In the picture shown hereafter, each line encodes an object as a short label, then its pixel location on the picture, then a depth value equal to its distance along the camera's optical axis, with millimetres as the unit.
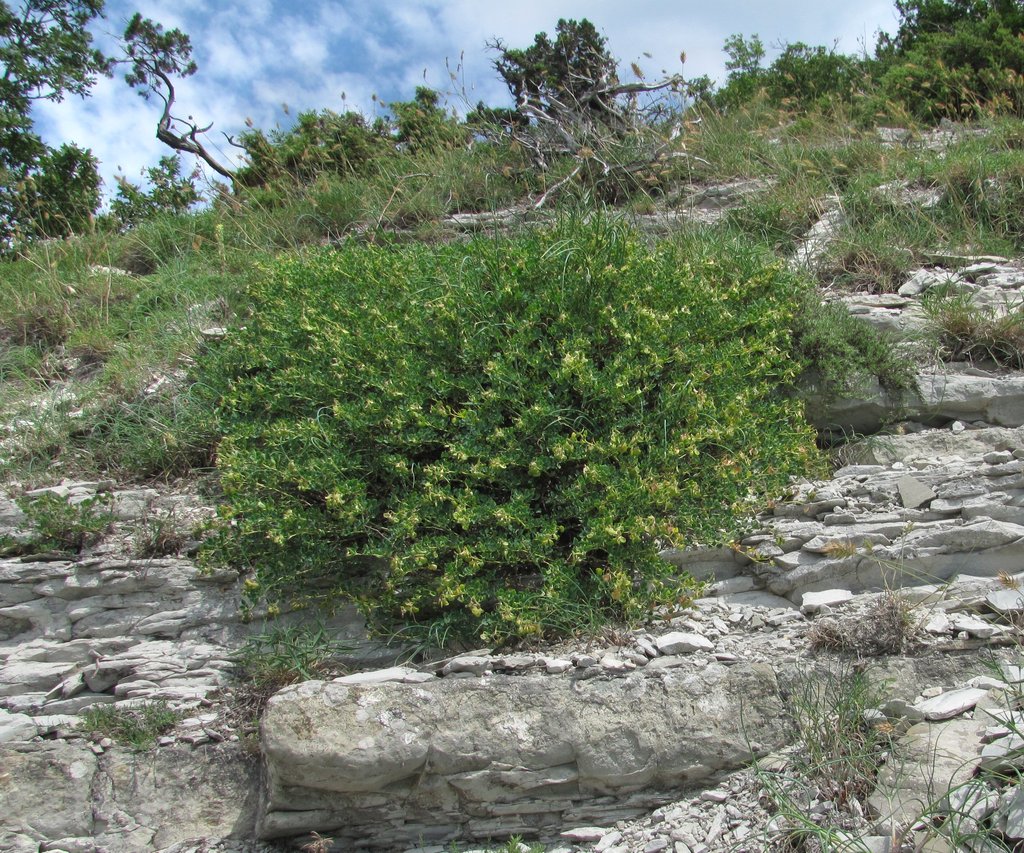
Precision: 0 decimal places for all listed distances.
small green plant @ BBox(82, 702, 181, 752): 4238
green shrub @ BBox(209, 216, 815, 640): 4336
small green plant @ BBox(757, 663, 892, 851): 3396
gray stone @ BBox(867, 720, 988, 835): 3277
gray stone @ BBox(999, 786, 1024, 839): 2939
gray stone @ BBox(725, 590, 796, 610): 4574
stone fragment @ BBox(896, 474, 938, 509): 4785
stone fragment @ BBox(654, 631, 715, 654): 4098
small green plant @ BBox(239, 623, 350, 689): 4402
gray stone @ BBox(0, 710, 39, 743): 4387
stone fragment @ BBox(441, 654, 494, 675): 3986
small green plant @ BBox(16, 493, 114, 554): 5293
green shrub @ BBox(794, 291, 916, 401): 5695
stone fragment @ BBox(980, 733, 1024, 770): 3164
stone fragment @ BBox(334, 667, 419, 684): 3908
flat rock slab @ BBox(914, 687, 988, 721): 3617
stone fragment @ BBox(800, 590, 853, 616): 4359
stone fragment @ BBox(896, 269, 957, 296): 6641
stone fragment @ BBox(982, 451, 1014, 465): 4859
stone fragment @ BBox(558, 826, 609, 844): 3691
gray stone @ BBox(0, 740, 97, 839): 4020
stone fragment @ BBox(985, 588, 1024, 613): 4062
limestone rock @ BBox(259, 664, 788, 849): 3719
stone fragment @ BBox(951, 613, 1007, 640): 3959
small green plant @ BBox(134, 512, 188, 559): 5207
